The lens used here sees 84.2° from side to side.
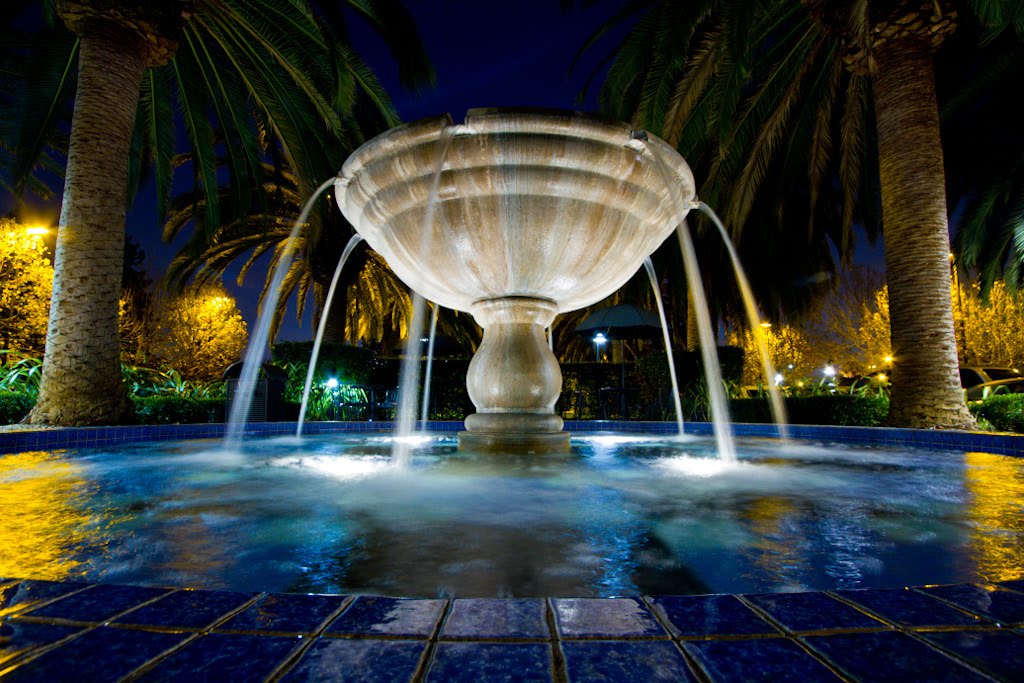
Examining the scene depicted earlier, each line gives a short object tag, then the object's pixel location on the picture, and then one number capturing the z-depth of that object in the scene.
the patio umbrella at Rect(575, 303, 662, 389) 11.99
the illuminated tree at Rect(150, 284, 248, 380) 23.00
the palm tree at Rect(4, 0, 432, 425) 6.95
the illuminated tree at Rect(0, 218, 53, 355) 16.12
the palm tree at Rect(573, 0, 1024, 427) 7.10
